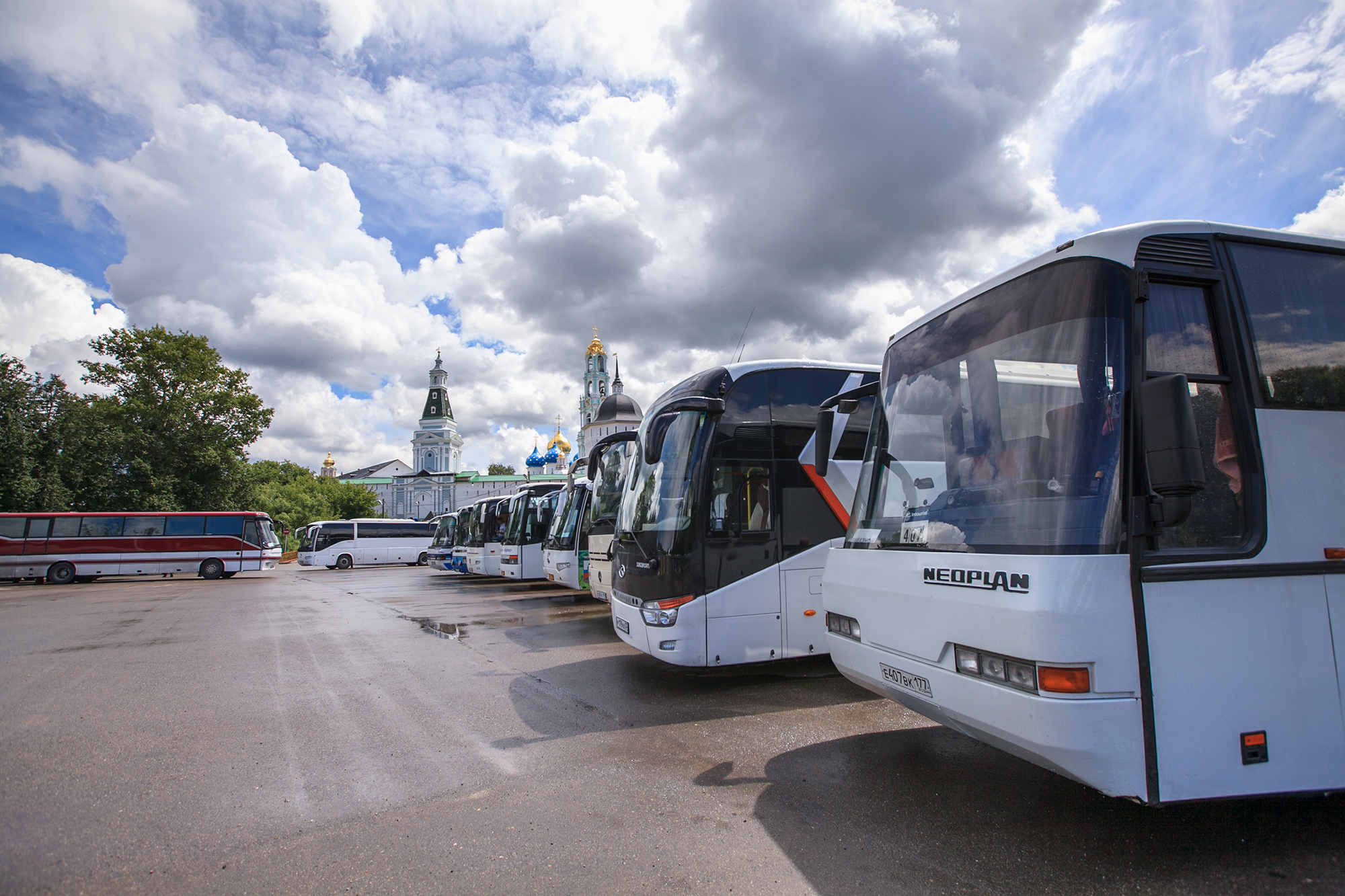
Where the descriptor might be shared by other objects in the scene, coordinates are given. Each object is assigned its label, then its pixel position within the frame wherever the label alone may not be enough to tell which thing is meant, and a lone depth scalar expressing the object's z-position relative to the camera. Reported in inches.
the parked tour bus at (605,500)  396.8
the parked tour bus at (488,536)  852.6
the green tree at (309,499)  3075.8
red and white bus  997.8
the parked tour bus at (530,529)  705.6
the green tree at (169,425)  1433.3
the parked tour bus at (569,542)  561.9
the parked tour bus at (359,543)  1461.6
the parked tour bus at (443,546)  1144.2
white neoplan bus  108.7
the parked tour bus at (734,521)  245.0
